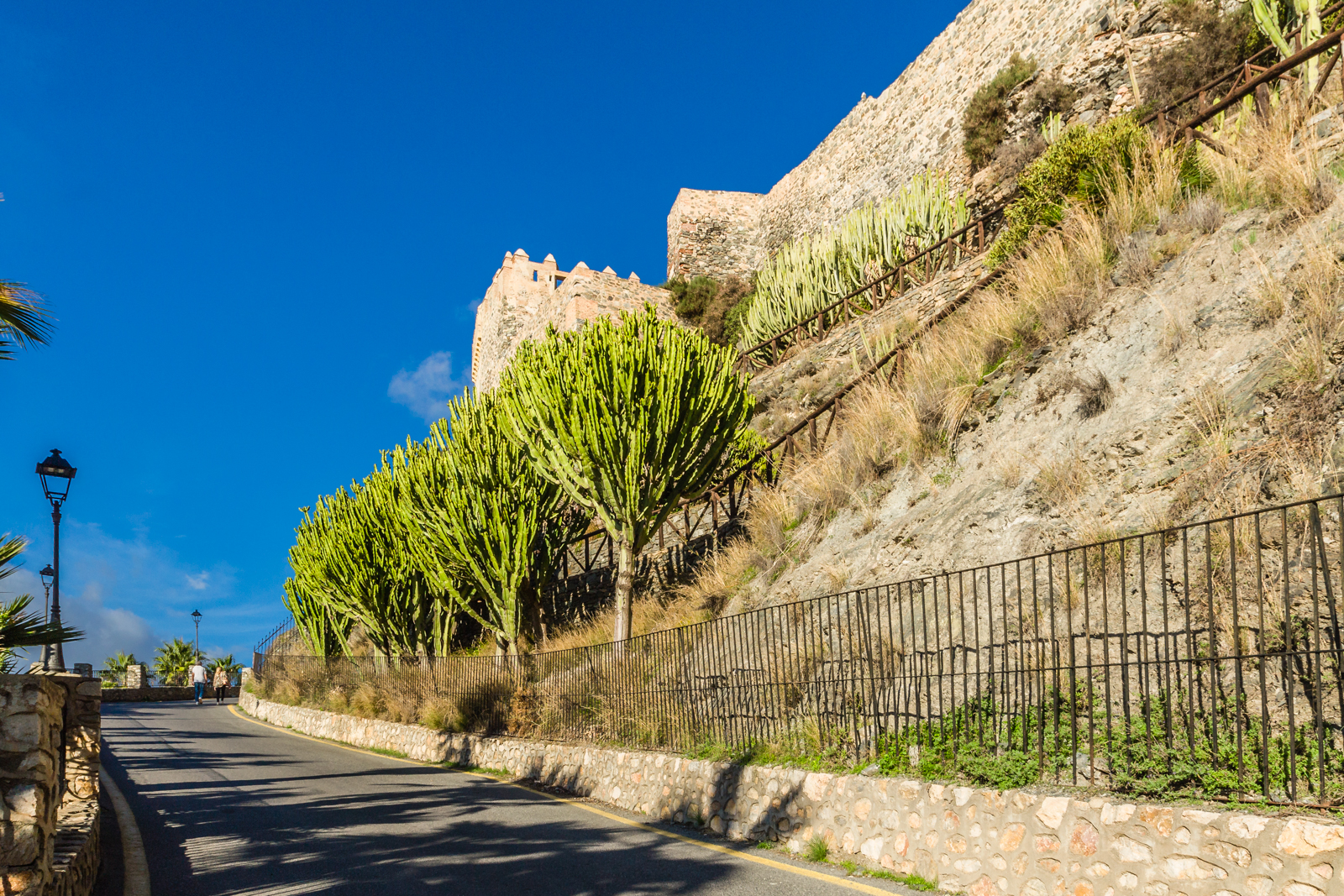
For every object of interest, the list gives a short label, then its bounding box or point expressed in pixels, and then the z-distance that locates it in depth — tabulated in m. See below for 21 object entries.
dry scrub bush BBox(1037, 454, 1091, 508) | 7.82
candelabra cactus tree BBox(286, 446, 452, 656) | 19.62
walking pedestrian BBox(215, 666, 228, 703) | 33.29
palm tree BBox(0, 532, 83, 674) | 5.97
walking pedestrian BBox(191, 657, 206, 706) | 30.75
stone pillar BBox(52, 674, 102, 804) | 7.50
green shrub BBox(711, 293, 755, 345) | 29.70
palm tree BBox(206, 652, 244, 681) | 52.53
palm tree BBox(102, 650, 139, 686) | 50.88
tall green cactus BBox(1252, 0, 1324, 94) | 11.20
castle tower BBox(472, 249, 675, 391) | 30.38
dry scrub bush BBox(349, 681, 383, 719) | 18.61
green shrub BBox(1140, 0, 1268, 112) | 15.93
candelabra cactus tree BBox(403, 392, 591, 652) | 16.11
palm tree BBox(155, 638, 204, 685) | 54.28
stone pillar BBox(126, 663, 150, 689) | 34.31
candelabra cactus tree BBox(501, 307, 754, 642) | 13.23
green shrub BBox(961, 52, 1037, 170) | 22.72
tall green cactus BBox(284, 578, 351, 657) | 24.16
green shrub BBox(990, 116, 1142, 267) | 12.68
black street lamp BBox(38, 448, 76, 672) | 12.55
